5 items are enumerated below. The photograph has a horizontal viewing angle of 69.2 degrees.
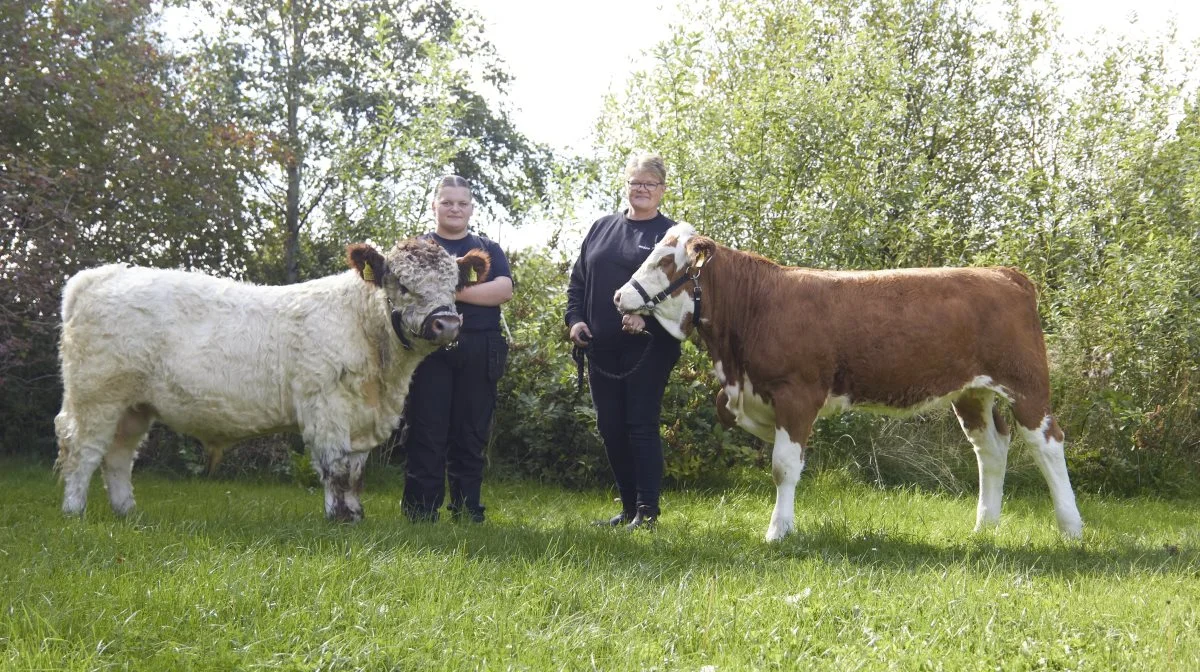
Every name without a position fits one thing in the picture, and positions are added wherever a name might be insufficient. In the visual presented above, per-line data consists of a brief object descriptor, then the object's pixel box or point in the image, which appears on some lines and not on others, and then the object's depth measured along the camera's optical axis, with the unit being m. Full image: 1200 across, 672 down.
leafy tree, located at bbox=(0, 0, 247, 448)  8.33
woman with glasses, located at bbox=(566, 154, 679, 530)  5.62
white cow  5.37
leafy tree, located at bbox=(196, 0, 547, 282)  9.28
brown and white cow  5.36
